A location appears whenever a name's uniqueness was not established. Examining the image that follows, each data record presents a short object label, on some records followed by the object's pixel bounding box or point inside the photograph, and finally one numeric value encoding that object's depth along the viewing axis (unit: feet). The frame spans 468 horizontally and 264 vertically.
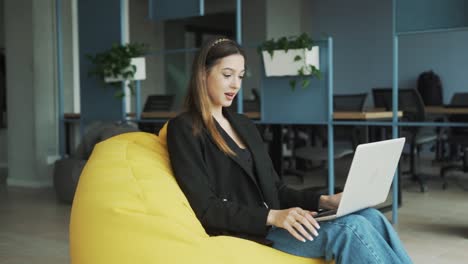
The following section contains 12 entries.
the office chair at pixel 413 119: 20.83
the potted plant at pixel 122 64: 19.85
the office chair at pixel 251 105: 23.17
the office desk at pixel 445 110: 20.49
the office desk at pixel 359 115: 15.49
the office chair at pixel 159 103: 24.77
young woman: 6.60
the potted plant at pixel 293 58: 15.84
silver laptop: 6.41
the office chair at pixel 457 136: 21.42
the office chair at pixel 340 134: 18.30
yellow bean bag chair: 6.83
